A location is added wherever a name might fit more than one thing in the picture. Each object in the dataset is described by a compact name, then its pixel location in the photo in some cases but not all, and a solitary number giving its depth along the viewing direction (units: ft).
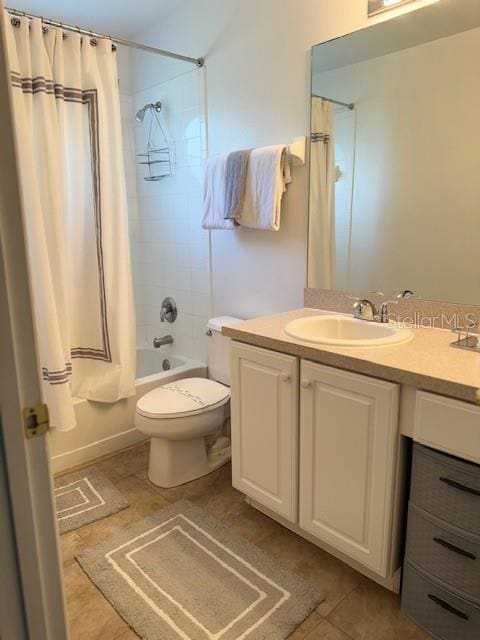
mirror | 5.23
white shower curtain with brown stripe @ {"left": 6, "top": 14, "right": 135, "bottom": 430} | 6.52
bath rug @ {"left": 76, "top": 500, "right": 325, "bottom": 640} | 4.75
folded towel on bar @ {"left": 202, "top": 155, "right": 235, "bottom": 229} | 7.49
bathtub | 7.77
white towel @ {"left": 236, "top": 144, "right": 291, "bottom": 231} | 6.75
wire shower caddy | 9.53
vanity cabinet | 4.69
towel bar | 6.66
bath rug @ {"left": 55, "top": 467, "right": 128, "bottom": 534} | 6.47
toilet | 6.88
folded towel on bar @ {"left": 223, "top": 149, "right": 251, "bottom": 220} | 7.11
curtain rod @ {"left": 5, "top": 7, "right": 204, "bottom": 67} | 6.57
